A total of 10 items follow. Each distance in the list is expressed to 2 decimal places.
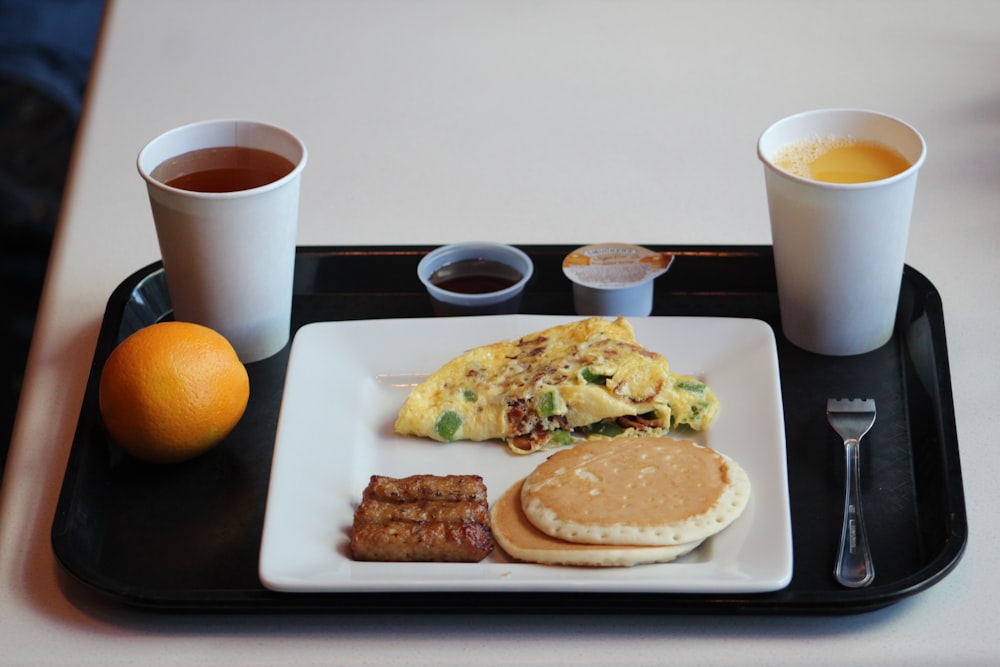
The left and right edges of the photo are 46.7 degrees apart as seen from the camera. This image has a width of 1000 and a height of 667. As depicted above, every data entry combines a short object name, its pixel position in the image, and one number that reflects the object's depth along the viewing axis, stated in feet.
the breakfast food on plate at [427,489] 4.98
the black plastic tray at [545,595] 4.59
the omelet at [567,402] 5.47
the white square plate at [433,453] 4.55
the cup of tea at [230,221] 5.72
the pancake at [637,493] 4.66
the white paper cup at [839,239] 5.62
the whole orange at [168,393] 5.26
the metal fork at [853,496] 4.65
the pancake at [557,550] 4.58
